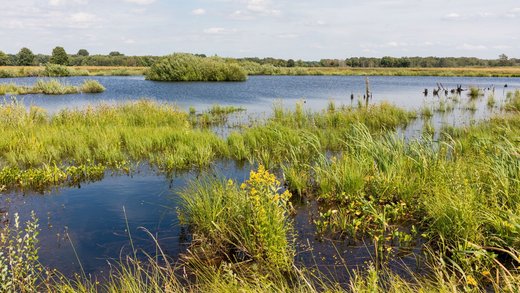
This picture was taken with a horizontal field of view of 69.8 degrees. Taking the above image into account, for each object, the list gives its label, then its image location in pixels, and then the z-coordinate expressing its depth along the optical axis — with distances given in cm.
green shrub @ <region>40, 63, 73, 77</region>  4484
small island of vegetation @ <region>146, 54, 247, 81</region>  4347
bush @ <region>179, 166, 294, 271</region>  492
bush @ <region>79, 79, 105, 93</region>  3055
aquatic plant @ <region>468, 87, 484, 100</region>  2869
